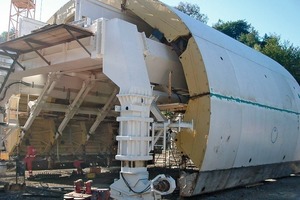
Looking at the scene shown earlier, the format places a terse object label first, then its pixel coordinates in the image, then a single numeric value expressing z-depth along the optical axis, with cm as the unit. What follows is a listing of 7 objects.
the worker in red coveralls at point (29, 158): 1160
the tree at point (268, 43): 2888
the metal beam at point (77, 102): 1193
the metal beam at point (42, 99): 1107
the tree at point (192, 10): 5078
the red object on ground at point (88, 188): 659
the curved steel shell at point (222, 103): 873
